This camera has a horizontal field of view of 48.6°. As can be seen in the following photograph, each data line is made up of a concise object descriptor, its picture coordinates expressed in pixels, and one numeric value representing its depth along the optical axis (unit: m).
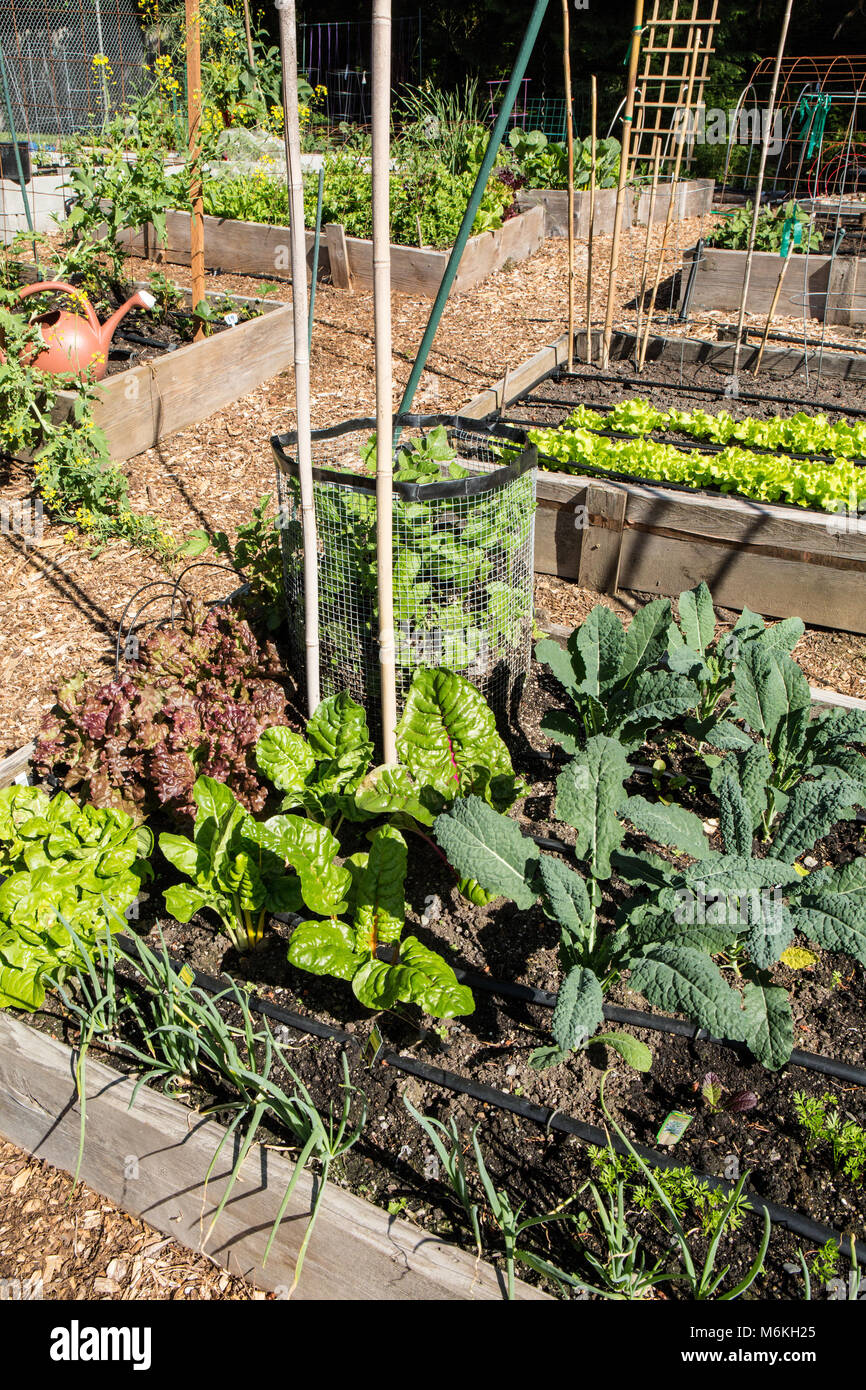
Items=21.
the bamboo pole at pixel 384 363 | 1.98
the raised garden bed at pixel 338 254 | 7.50
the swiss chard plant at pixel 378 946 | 2.02
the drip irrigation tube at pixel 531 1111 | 1.83
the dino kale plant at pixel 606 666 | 2.79
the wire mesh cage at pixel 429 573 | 2.80
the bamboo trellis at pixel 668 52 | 5.38
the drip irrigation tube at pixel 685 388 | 5.28
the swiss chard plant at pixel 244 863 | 2.29
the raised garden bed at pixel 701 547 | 3.69
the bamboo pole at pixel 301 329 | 2.09
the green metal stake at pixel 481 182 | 2.62
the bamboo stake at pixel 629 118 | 4.64
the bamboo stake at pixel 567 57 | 4.73
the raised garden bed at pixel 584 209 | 9.02
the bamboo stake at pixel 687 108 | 5.50
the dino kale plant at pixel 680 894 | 1.90
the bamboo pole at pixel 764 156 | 4.72
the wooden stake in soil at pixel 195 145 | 4.96
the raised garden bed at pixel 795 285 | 7.02
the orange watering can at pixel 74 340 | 5.04
